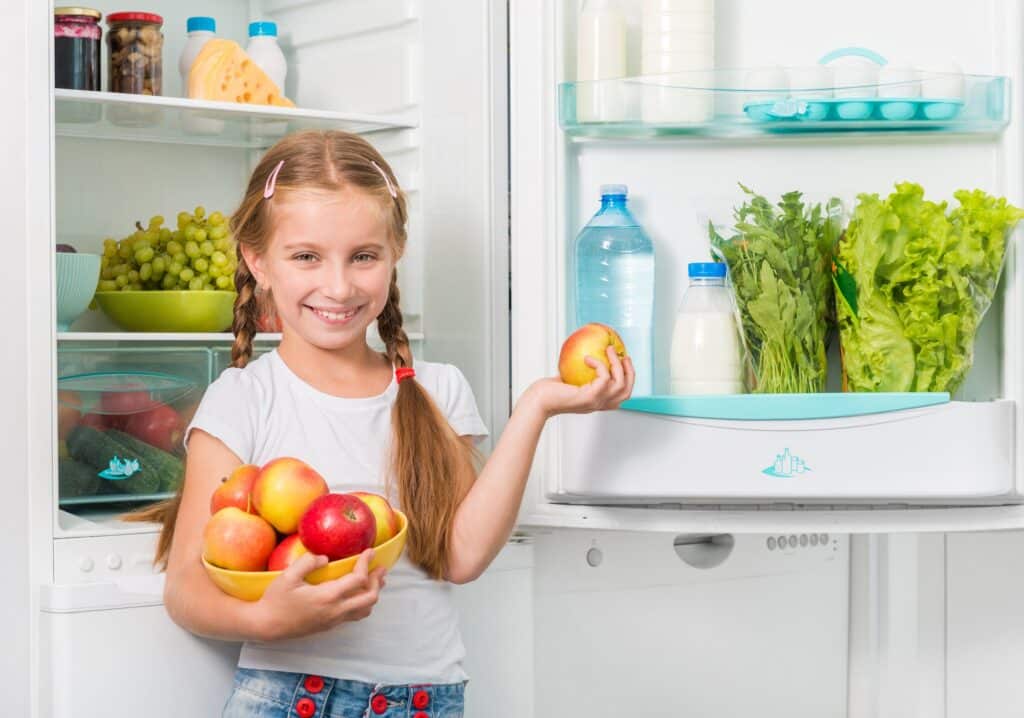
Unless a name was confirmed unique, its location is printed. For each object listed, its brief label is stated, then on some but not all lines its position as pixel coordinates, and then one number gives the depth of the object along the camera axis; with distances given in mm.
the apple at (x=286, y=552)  1290
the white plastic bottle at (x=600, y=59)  1705
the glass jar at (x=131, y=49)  1874
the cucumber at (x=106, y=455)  1755
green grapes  1899
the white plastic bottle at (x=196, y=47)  1991
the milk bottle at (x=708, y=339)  1690
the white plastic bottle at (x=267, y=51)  2031
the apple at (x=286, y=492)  1285
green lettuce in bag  1661
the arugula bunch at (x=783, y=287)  1694
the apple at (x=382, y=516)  1321
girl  1486
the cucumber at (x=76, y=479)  1749
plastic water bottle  1729
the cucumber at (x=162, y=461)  1803
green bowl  1866
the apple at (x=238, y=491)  1326
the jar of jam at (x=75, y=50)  1749
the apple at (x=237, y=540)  1286
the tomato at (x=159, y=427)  1814
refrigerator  1594
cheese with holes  1888
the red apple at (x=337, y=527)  1247
